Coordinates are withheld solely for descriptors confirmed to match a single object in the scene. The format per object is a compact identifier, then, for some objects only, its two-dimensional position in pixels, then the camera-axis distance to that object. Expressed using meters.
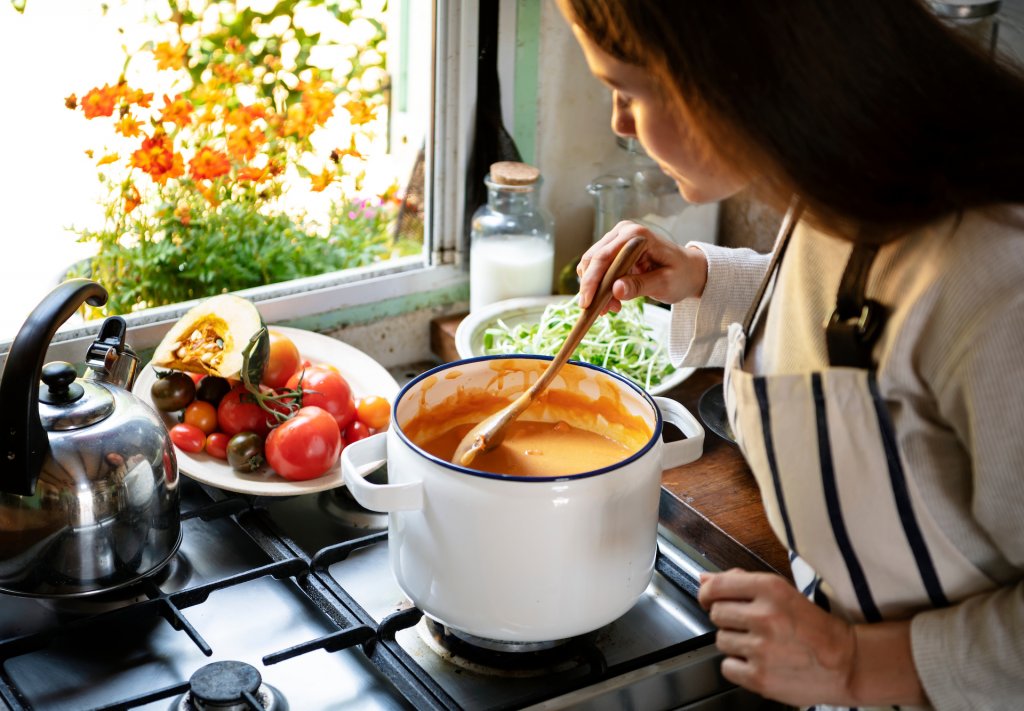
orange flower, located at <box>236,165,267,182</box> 1.44
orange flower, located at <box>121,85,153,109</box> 1.33
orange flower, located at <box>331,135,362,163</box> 1.48
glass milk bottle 1.44
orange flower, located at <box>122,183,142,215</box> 1.37
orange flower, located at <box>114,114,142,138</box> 1.33
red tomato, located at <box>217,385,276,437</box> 1.20
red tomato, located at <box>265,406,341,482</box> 1.15
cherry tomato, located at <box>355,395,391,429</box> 1.26
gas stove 0.91
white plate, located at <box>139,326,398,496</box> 1.15
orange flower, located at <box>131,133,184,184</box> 1.35
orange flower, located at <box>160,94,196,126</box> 1.36
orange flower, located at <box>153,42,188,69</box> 1.40
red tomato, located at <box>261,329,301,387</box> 1.25
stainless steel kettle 0.92
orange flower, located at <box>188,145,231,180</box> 1.40
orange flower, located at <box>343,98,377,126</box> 1.48
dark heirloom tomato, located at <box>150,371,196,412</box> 1.21
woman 0.63
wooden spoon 0.97
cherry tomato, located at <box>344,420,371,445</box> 1.25
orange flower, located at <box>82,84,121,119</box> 1.31
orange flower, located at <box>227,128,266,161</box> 1.42
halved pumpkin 1.19
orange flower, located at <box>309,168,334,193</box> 1.47
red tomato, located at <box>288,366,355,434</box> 1.24
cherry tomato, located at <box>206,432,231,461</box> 1.19
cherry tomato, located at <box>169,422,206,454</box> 1.19
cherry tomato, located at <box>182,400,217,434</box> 1.20
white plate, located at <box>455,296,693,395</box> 1.41
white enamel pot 0.84
